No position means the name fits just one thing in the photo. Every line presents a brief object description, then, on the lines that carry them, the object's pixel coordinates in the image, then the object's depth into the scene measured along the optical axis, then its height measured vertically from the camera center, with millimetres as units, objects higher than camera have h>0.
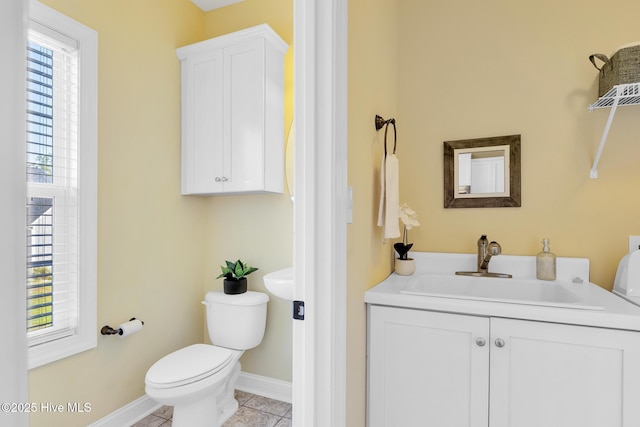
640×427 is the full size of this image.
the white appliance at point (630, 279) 1367 -265
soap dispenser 1624 -240
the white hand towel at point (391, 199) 1498 +63
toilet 1664 -803
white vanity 1096 -514
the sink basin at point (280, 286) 1777 -382
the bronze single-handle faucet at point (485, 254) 1701 -207
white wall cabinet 2119 +646
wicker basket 1415 +622
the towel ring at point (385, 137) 1672 +380
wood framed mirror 1792 +222
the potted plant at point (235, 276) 2215 -420
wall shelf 1420 +502
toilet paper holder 1839 -639
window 1617 +141
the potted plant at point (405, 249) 1790 -191
